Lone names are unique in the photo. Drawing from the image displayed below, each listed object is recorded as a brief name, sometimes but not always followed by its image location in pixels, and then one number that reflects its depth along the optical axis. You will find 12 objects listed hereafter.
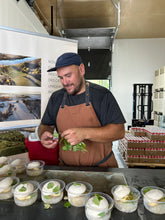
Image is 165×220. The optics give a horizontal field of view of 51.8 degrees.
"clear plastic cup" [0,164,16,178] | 1.34
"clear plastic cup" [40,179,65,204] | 1.04
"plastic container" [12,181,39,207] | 1.03
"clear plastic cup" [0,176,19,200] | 1.09
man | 1.62
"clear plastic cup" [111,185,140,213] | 0.96
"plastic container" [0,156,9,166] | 1.51
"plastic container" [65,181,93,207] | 1.02
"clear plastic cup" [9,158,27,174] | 1.42
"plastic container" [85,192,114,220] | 0.90
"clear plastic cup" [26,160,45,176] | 1.38
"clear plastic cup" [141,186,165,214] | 0.96
